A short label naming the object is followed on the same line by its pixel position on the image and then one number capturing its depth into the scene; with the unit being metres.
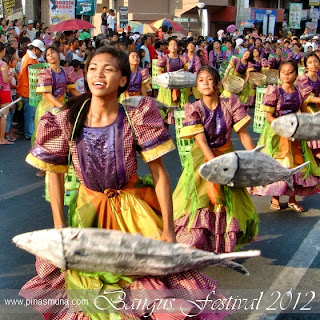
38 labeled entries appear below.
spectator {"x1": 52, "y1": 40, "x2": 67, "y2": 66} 11.16
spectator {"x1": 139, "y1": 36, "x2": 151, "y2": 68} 14.06
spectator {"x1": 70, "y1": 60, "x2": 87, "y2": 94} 8.17
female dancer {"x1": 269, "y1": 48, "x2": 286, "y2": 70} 16.75
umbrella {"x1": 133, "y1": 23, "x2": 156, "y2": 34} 19.10
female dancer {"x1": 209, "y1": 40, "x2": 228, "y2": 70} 16.32
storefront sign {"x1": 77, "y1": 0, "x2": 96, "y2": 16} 18.46
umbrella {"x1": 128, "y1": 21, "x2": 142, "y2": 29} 21.67
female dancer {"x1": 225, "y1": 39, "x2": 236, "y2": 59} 17.03
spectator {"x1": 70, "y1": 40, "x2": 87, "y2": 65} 12.06
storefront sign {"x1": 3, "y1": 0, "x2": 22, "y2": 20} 15.83
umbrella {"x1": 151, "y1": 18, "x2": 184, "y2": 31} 19.88
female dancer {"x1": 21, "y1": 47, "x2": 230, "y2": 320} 3.01
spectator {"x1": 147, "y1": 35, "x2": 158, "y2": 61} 14.93
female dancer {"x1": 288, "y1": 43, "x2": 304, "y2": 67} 16.98
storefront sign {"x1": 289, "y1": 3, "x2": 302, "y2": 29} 35.84
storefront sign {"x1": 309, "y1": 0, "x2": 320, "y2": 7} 39.44
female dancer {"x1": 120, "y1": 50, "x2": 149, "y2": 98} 8.80
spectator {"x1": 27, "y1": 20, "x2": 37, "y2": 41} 15.52
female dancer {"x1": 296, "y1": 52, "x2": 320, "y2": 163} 6.96
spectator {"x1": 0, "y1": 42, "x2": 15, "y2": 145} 9.16
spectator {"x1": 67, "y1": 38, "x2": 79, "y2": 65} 12.05
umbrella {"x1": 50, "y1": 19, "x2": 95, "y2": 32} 15.23
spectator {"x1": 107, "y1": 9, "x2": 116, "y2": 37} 20.11
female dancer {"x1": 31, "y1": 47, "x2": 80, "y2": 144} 7.20
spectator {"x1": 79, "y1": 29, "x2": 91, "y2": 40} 16.52
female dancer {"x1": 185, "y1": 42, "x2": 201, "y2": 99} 11.70
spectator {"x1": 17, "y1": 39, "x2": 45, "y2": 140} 9.65
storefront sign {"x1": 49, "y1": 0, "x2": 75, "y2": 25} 16.98
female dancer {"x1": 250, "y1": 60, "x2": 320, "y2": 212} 5.98
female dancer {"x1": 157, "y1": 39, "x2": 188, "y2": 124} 10.05
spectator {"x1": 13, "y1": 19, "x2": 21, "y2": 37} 15.60
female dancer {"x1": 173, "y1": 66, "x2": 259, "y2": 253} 4.59
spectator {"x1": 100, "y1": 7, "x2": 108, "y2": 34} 19.88
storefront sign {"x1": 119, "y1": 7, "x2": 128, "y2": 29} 20.62
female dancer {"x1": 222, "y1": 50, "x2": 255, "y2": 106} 12.88
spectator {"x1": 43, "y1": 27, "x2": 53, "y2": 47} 14.85
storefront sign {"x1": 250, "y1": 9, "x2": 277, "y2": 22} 33.38
